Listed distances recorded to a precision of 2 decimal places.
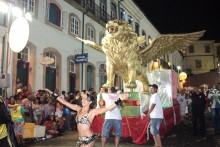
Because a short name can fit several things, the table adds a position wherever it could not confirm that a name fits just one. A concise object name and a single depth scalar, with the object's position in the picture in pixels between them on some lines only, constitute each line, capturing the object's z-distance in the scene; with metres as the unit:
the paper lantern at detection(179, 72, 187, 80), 27.57
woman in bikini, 4.24
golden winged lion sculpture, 8.85
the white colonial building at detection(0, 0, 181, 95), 13.71
